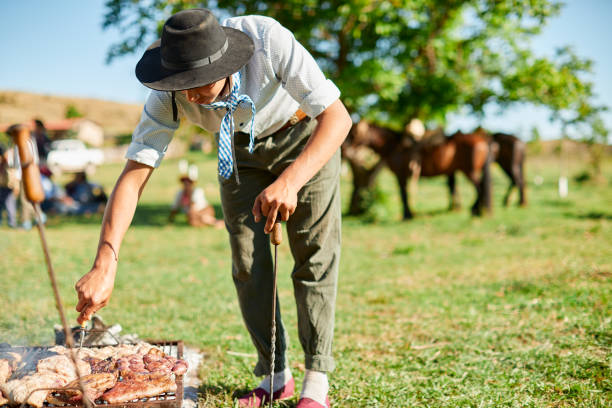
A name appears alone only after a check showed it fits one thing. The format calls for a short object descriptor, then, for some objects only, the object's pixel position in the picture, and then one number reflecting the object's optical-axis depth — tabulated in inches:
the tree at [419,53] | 393.1
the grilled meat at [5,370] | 82.8
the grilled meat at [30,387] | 75.9
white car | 1122.1
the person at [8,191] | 413.7
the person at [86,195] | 530.0
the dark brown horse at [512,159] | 501.0
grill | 75.8
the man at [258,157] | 79.6
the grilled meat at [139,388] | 79.3
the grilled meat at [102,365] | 87.9
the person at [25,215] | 395.7
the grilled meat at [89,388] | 78.7
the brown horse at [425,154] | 457.1
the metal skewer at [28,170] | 53.1
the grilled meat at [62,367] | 83.7
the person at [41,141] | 341.1
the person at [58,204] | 515.1
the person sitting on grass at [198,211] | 434.6
